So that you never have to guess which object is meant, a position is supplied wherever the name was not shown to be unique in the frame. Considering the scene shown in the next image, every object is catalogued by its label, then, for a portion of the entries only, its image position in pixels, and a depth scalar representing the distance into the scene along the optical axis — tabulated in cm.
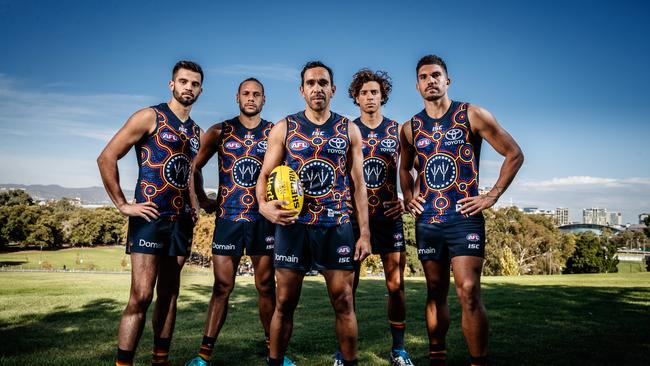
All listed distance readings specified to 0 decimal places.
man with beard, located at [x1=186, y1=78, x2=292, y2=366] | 584
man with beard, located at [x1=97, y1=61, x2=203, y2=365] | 491
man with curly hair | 625
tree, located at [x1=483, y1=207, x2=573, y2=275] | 6556
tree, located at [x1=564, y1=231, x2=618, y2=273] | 6750
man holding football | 457
